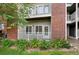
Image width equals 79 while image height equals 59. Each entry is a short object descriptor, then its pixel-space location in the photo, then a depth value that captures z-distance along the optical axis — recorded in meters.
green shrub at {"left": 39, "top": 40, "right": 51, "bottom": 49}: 3.81
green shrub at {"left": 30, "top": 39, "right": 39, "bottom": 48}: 3.88
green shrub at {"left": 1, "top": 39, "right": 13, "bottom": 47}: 4.03
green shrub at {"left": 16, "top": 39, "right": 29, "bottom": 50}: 3.83
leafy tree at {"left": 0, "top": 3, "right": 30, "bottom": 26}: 2.96
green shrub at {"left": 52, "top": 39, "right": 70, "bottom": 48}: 3.84
